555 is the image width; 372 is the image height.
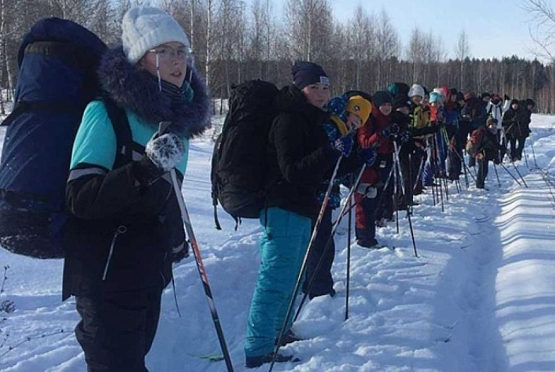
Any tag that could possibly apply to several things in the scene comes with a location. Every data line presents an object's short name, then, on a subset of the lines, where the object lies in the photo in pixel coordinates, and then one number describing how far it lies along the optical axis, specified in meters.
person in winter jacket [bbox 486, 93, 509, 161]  14.38
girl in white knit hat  1.93
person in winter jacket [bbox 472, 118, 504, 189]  11.29
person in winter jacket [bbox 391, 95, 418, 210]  7.48
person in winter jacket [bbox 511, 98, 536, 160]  16.28
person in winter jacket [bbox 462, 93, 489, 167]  12.88
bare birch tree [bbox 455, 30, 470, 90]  53.22
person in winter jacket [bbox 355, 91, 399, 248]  6.56
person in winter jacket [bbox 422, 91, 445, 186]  10.15
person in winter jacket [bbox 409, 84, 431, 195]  9.10
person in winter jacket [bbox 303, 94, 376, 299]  3.99
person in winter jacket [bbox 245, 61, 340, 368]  3.55
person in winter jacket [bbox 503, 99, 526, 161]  16.17
